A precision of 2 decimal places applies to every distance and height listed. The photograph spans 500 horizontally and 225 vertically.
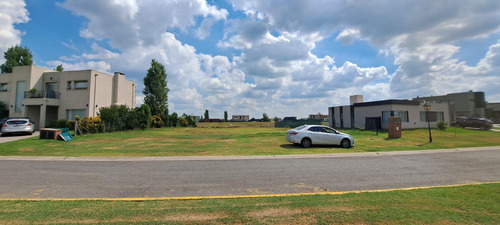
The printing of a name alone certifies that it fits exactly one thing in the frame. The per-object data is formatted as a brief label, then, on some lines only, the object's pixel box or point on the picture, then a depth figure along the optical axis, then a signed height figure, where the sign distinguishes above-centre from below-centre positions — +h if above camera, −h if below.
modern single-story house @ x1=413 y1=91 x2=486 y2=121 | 54.72 +4.88
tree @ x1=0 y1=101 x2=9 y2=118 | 29.61 +1.67
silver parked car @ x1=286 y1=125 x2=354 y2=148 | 15.38 -0.79
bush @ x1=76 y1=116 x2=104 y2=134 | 21.87 +0.01
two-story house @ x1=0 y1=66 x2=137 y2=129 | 28.34 +3.75
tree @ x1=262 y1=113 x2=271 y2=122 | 87.19 +2.39
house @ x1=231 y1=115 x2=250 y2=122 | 104.87 +2.90
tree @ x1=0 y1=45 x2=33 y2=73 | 42.00 +12.01
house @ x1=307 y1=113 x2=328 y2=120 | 88.86 +3.60
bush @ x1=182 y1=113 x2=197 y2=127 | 46.16 +0.85
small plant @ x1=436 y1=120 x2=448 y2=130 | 30.59 +0.00
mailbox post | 21.20 -0.28
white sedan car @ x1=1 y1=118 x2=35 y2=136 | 19.22 -0.17
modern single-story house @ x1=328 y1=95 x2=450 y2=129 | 30.77 +1.65
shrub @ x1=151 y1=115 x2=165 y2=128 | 36.47 +0.50
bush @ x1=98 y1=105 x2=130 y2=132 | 24.39 +0.77
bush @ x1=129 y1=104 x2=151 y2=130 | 28.72 +0.84
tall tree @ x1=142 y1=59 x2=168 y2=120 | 40.41 +5.82
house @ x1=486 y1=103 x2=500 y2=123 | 58.09 +2.92
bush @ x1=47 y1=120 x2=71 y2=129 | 25.75 +0.01
